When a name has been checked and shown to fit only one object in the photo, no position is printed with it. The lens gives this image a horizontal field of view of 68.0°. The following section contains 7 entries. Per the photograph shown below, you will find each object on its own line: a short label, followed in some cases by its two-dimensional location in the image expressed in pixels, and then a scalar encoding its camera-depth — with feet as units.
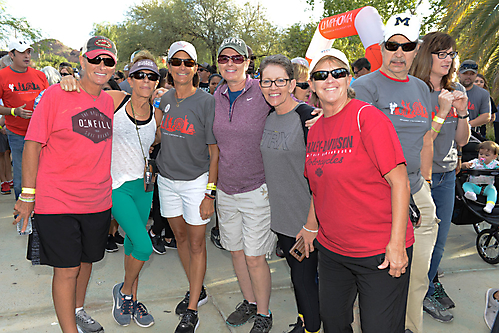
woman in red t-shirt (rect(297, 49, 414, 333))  6.34
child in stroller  15.10
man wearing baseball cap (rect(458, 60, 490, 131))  17.72
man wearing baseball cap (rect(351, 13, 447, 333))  8.70
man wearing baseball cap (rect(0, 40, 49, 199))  19.25
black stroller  14.57
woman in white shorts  10.59
